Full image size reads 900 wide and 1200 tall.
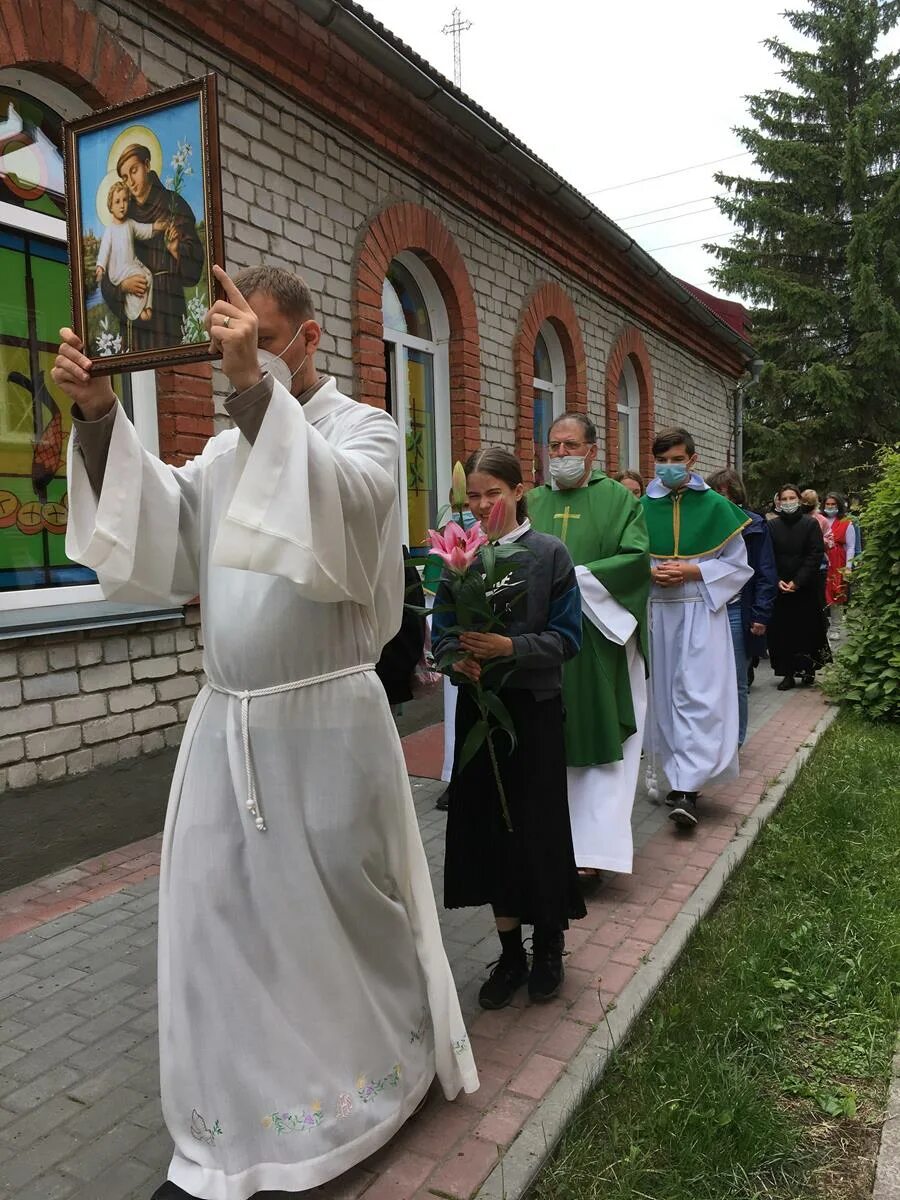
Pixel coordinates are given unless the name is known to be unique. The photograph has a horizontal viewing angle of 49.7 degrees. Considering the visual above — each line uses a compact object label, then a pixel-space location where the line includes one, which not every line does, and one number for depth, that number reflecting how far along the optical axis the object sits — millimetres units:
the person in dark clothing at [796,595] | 9555
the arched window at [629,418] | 13289
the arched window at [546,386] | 10477
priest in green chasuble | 4160
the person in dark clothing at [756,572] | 7105
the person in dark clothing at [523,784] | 3158
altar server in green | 5379
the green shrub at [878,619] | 7840
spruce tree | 24422
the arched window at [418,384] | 7938
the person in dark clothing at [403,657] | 3572
